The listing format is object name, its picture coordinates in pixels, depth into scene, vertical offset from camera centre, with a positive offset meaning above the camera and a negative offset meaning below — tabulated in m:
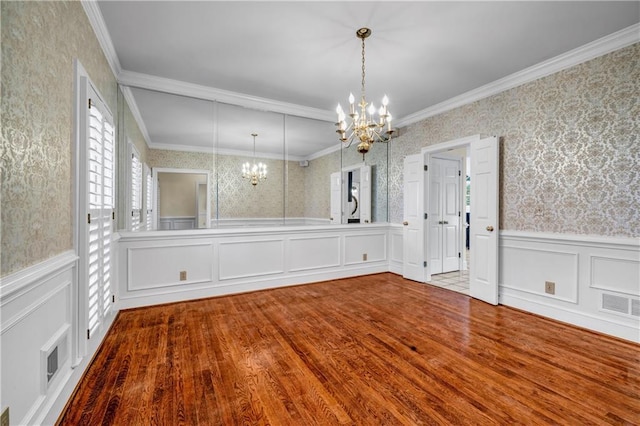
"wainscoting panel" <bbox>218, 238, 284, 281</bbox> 4.05 -0.66
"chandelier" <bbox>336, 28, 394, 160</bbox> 2.64 +0.83
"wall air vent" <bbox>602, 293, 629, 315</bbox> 2.74 -0.85
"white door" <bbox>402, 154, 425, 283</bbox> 4.77 -0.12
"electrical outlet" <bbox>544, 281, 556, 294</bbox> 3.25 -0.82
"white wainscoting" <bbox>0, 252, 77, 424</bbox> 1.24 -0.61
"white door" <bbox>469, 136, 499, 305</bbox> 3.70 -0.10
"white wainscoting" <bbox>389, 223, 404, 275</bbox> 5.25 -0.64
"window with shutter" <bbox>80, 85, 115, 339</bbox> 2.17 +0.01
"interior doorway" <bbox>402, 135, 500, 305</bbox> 3.72 -0.01
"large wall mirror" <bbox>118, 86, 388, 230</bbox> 3.76 +0.71
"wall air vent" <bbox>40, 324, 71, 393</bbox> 1.55 -0.83
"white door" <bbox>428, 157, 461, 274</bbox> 5.20 -0.05
